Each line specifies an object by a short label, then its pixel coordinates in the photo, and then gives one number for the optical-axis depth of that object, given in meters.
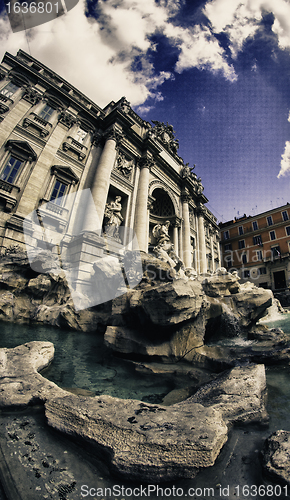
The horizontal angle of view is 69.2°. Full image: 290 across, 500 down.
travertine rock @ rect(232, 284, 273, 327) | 6.90
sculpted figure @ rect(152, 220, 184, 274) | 9.73
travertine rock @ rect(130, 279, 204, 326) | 4.14
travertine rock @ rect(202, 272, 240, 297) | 7.96
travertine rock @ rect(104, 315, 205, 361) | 4.19
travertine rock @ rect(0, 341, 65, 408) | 2.15
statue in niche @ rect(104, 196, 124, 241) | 13.81
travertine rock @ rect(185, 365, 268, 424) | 2.00
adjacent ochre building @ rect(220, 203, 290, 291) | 26.08
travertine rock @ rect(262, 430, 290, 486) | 1.24
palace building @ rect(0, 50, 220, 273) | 11.92
